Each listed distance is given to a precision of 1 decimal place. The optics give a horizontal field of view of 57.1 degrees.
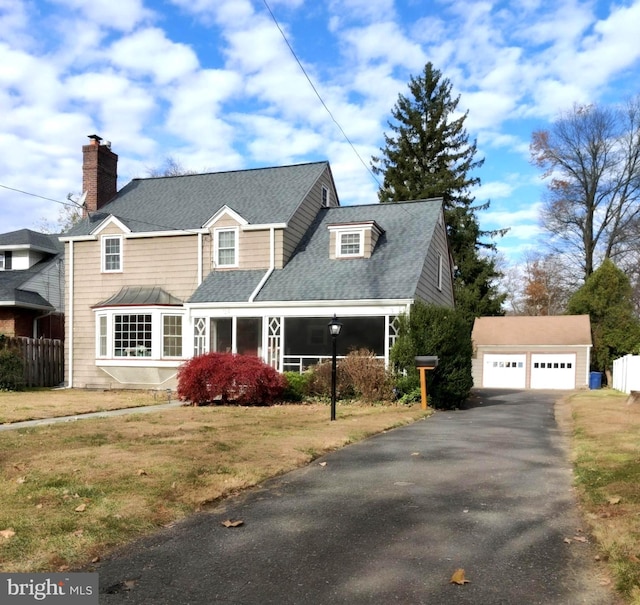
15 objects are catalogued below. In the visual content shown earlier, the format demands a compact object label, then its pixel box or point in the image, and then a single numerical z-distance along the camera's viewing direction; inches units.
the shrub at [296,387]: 667.4
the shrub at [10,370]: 754.8
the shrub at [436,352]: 631.8
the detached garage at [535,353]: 1270.9
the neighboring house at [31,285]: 942.4
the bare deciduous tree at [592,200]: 1546.5
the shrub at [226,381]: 617.6
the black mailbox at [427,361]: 594.9
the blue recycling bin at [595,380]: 1256.2
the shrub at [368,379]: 641.0
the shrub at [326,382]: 657.0
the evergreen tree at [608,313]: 1339.8
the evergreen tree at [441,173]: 1583.4
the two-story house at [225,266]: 756.6
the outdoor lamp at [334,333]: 495.8
